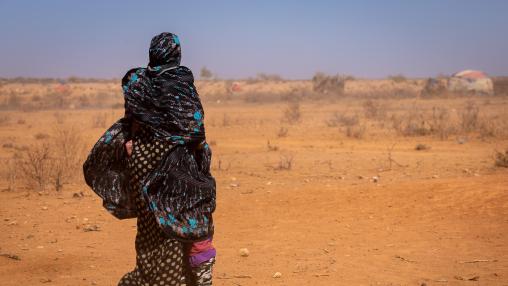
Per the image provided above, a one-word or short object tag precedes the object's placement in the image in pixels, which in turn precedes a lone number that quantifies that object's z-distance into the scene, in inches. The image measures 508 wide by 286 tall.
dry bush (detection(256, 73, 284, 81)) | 2628.0
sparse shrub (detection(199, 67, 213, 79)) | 3009.4
